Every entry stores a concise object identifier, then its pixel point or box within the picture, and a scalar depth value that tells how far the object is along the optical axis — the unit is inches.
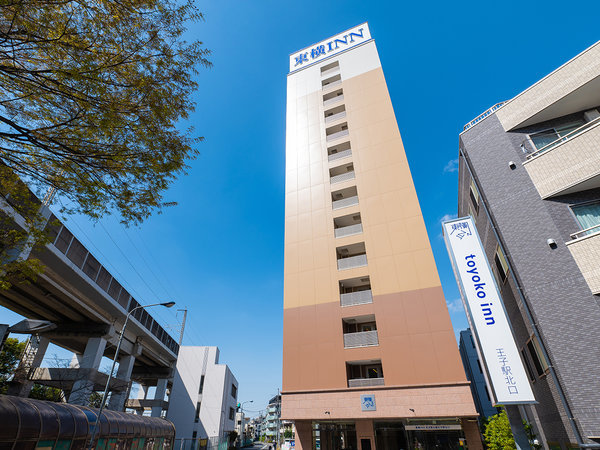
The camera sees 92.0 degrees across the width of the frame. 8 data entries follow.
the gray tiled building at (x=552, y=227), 427.8
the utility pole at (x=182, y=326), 1527.9
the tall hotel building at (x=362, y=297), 657.0
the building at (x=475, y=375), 1807.3
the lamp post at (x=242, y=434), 2930.6
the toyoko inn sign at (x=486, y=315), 438.0
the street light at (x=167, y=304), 802.2
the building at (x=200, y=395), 1581.0
